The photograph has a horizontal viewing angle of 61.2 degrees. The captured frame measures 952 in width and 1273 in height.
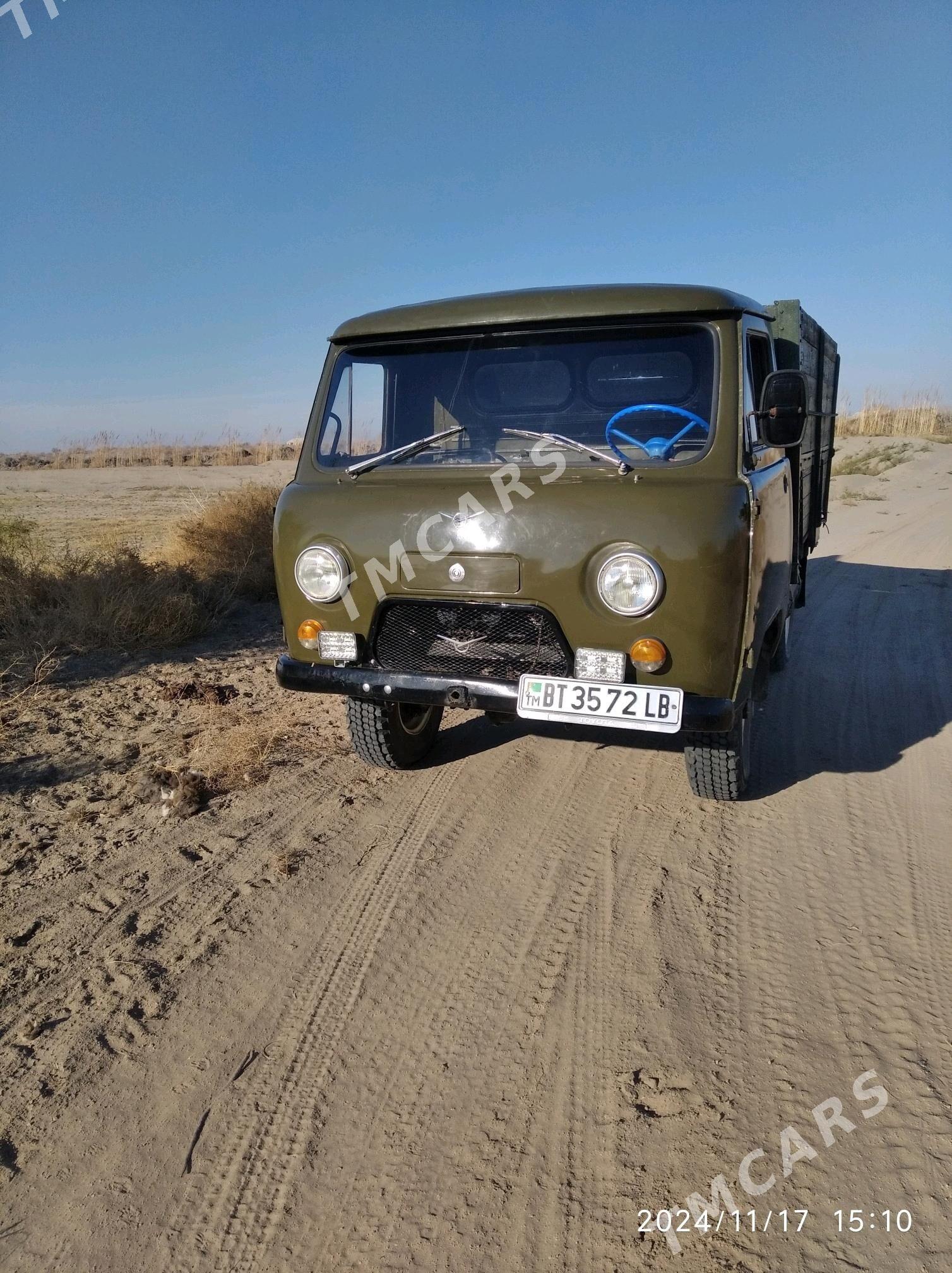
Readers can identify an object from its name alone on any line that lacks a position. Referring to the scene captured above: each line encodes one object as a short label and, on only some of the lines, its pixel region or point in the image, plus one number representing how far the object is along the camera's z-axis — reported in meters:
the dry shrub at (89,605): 6.20
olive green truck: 2.91
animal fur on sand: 3.87
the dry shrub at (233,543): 8.09
